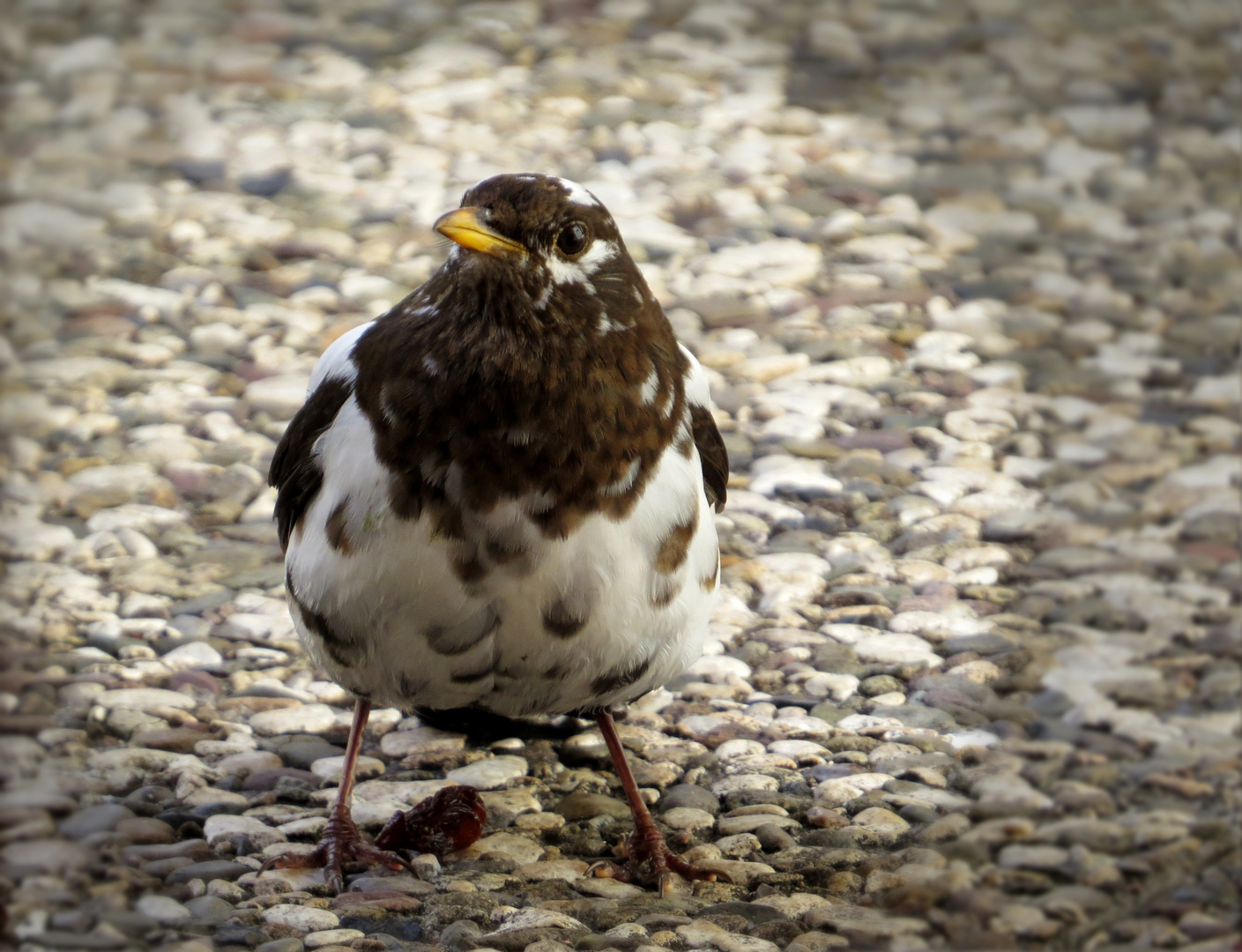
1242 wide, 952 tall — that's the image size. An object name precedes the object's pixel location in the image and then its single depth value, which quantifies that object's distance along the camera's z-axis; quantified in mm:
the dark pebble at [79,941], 7543
